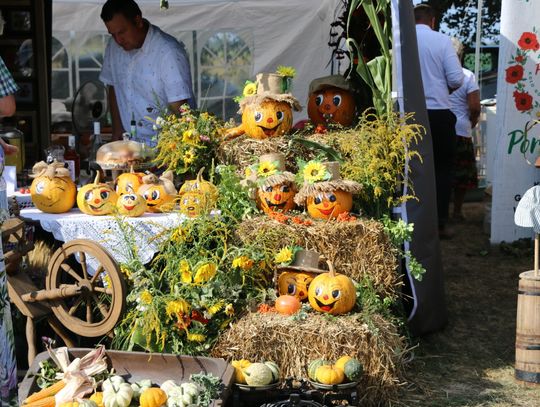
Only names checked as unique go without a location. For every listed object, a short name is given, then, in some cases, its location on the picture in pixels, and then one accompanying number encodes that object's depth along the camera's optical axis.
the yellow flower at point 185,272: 4.12
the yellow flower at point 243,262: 4.21
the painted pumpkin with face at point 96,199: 4.53
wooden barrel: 4.45
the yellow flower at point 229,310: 4.12
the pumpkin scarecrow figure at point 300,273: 4.42
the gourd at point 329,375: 3.85
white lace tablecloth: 4.36
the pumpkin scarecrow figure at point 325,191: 4.66
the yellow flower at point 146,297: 3.99
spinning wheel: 4.05
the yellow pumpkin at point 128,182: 4.66
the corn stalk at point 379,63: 5.00
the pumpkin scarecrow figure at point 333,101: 5.47
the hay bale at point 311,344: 4.05
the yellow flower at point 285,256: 4.38
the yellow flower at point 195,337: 4.06
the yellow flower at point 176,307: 3.98
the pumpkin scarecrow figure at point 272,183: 4.75
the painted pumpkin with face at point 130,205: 4.46
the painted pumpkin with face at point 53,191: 4.57
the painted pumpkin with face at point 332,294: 4.22
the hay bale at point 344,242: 4.48
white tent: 9.38
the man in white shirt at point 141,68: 6.14
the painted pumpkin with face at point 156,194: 4.67
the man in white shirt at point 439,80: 7.13
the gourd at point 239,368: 3.84
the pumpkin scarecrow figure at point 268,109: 5.05
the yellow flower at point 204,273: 4.08
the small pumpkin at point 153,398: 3.46
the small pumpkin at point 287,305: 4.24
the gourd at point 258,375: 3.81
